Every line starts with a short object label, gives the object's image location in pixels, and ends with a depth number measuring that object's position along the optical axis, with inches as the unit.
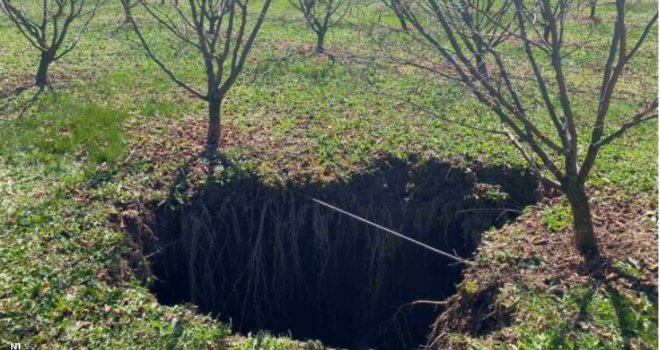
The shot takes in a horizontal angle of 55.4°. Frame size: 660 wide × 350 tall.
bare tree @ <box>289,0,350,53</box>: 465.2
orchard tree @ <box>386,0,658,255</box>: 169.3
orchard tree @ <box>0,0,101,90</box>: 335.0
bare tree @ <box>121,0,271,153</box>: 263.9
